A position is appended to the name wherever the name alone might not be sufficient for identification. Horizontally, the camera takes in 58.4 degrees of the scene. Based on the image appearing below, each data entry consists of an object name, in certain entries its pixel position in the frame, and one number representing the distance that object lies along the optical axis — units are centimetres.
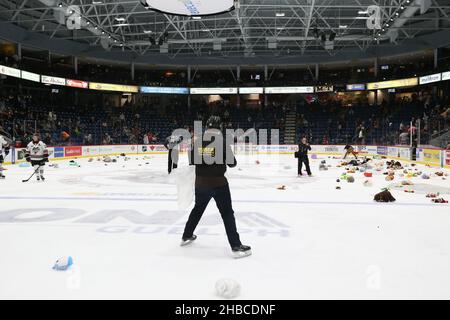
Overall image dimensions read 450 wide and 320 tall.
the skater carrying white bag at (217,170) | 468
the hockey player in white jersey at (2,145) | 1374
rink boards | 2008
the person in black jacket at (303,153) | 1434
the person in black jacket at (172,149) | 1370
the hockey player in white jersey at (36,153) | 1275
